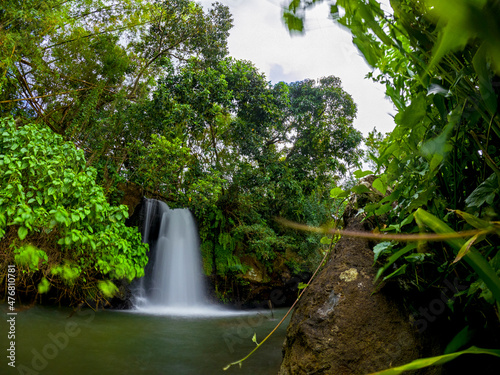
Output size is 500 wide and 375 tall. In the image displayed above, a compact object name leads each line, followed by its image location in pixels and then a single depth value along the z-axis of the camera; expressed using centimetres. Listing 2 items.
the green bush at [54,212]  358
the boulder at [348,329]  113
